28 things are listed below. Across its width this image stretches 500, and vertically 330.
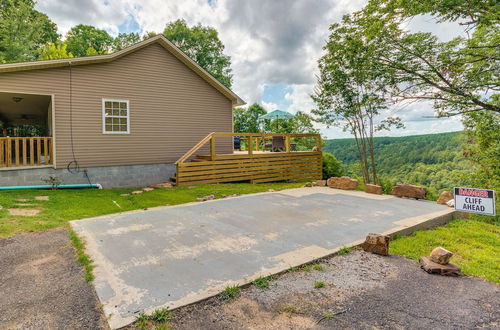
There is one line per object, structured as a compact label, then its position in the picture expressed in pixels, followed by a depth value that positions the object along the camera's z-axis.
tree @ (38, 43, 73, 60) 20.02
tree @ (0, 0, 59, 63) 18.48
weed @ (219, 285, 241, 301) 2.25
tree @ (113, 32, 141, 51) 29.39
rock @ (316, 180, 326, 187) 8.71
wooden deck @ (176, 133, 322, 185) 9.09
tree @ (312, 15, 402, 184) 9.32
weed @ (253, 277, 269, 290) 2.44
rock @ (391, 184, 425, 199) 6.42
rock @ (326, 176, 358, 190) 7.95
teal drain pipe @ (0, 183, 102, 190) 7.28
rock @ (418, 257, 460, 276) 2.79
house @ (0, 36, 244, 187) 7.75
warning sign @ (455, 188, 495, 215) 3.00
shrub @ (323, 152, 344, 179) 13.00
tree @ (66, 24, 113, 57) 26.86
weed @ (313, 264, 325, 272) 2.81
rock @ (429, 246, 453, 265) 2.84
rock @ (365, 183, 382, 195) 7.17
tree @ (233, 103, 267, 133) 22.73
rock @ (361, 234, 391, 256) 3.26
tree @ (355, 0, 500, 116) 5.80
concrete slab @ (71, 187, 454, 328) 2.36
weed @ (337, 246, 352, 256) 3.22
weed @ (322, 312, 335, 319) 2.00
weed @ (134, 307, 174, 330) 1.86
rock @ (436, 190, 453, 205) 5.82
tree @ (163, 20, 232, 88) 25.78
